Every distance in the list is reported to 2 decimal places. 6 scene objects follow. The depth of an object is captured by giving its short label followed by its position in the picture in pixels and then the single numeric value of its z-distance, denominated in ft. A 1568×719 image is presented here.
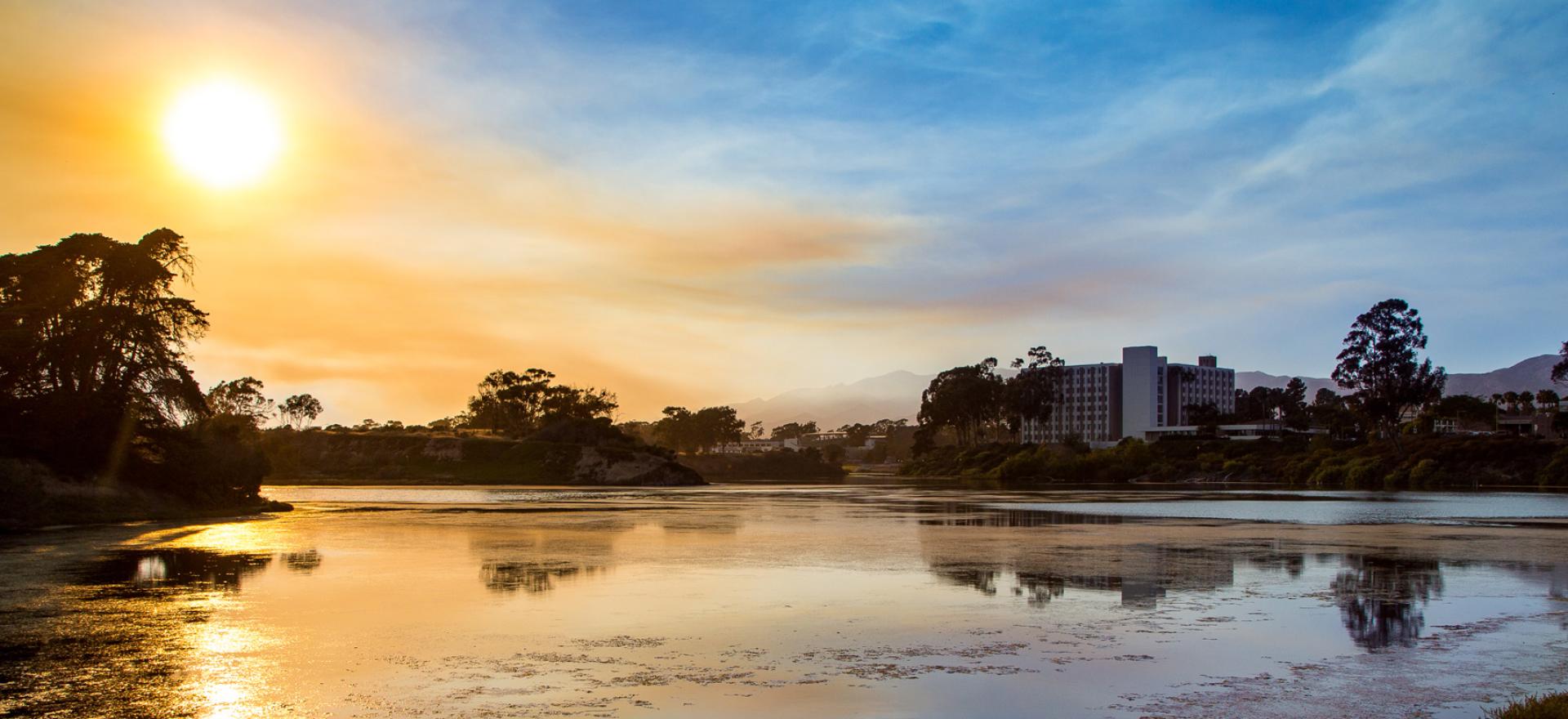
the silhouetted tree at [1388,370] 451.94
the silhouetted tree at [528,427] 617.62
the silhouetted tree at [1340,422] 574.56
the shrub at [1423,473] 373.81
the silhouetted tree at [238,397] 423.47
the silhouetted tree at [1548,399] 632.14
